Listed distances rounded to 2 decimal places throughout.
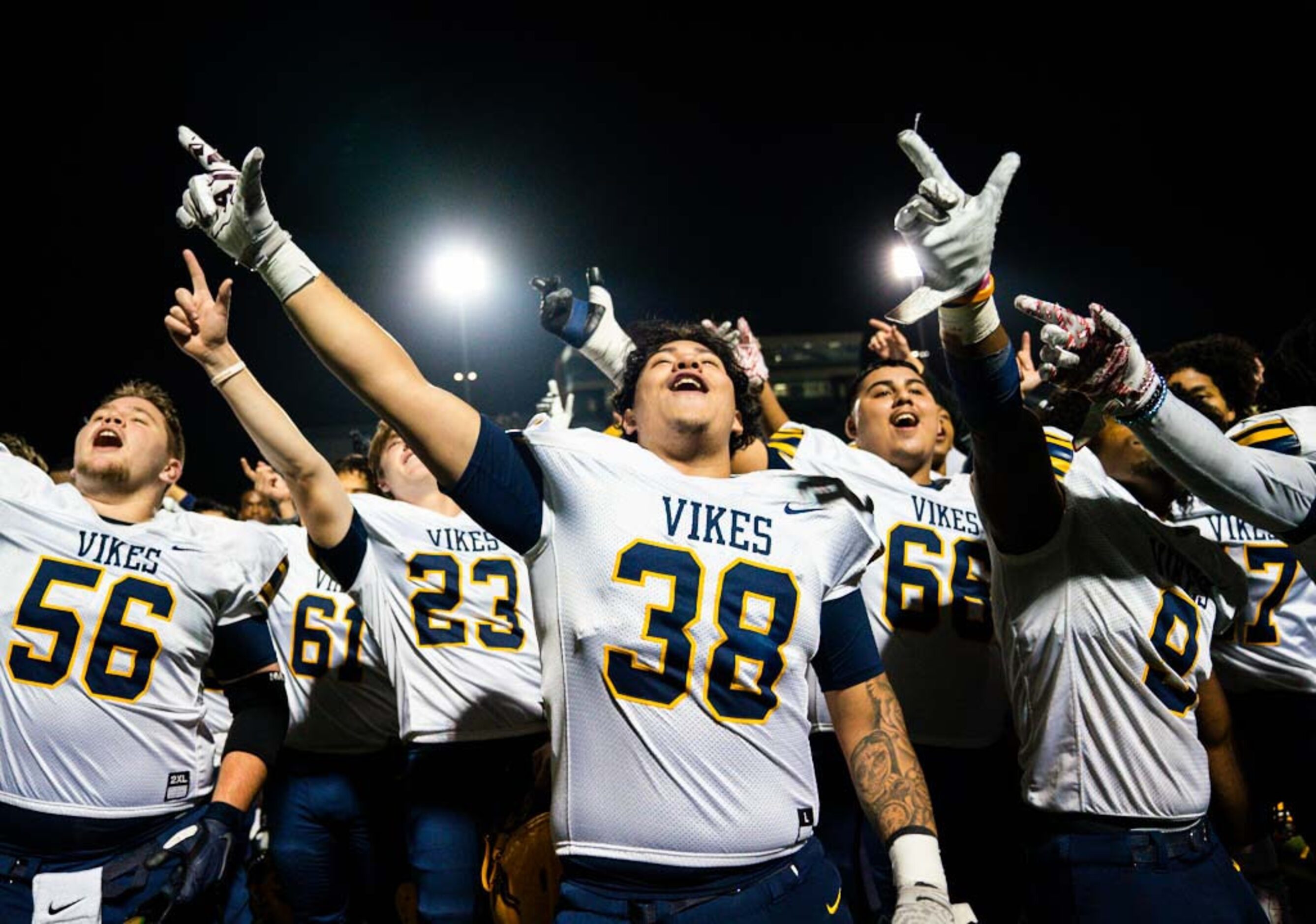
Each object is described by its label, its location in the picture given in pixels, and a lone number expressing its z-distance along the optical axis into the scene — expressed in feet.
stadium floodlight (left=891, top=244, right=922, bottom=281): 36.01
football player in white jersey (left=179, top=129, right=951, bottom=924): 6.39
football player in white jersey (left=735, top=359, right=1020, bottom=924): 10.64
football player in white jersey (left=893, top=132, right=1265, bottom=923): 7.16
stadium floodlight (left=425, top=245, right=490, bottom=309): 53.36
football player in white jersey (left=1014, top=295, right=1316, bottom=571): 6.67
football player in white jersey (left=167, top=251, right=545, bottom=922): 11.65
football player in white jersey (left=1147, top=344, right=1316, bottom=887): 10.30
